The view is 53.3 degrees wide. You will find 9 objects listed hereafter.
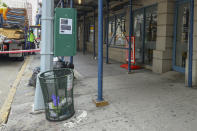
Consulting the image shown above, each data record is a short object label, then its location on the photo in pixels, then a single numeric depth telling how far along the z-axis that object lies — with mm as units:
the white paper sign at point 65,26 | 4051
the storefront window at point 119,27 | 10321
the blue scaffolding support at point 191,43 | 5039
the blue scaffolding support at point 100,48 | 3928
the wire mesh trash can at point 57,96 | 3357
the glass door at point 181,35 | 6457
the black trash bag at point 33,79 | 5783
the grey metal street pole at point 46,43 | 3863
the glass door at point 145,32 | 7848
